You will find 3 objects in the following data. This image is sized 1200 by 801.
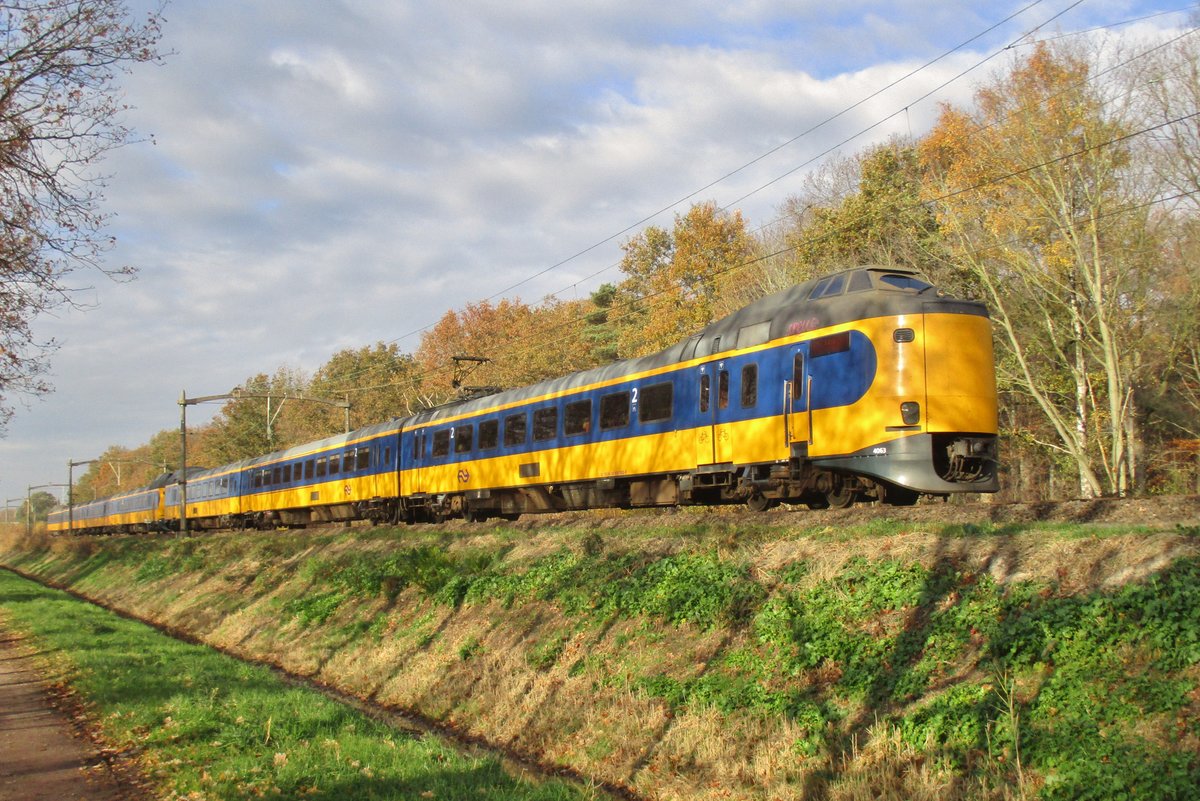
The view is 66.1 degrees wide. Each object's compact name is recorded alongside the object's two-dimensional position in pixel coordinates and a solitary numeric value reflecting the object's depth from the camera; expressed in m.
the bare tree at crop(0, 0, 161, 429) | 12.34
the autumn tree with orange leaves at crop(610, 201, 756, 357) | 40.69
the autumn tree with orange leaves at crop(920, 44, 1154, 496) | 22.77
